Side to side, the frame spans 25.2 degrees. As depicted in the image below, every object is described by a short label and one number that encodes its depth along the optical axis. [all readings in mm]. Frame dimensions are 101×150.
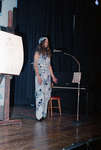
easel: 2828
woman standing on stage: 3574
